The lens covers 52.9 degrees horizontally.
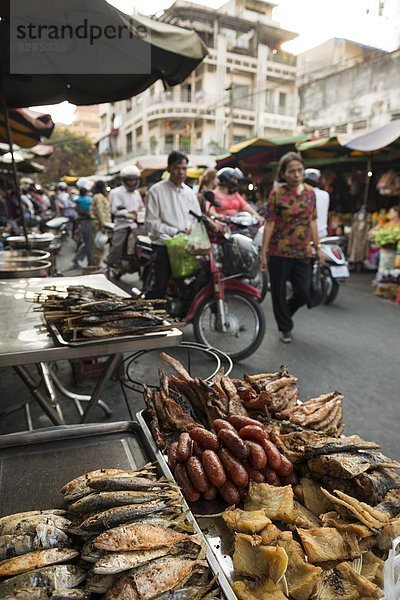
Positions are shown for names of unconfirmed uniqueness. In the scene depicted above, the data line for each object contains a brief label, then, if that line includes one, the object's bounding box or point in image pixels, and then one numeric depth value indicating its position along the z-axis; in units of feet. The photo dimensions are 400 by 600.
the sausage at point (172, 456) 5.24
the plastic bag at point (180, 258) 15.40
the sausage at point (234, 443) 5.23
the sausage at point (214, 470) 5.00
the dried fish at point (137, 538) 3.55
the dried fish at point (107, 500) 4.10
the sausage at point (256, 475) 5.14
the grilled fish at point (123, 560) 3.37
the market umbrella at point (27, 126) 21.94
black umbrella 8.92
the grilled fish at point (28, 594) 3.18
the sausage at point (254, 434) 5.47
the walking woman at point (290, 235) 15.96
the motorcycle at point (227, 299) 14.96
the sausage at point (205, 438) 5.41
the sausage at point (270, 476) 5.21
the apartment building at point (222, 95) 127.03
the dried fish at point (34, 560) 3.42
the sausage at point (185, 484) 5.00
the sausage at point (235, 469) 5.05
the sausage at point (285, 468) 5.32
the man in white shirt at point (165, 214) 16.24
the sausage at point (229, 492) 4.98
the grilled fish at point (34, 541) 3.67
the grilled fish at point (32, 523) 3.85
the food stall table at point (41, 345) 6.45
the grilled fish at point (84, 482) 4.37
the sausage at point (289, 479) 5.36
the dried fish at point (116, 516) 3.83
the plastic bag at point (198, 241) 14.44
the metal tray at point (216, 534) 3.76
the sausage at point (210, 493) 5.04
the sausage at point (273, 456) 5.26
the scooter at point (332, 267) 23.32
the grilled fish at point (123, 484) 4.35
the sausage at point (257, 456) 5.16
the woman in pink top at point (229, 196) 21.24
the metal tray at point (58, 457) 4.76
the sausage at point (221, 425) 5.66
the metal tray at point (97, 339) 6.66
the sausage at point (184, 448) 5.26
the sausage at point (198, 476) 4.99
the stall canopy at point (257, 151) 35.53
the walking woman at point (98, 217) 30.25
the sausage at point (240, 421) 5.85
